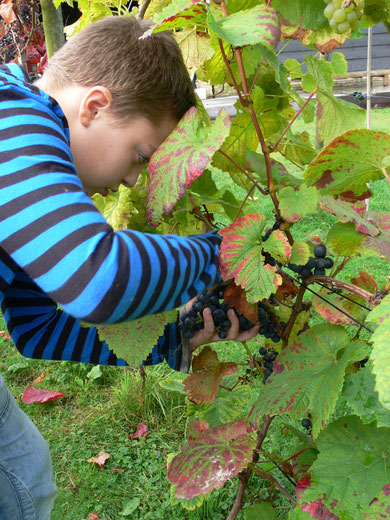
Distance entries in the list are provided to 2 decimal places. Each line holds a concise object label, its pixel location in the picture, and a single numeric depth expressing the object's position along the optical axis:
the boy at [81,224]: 0.91
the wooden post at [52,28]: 2.36
